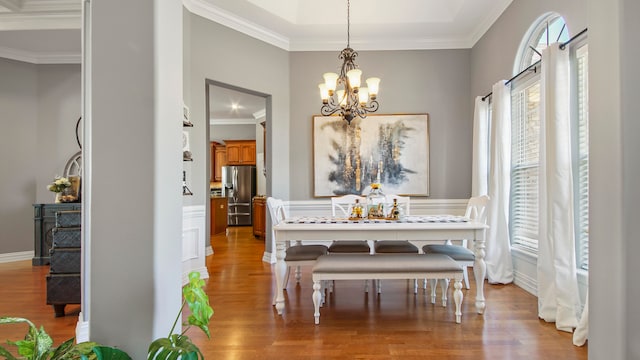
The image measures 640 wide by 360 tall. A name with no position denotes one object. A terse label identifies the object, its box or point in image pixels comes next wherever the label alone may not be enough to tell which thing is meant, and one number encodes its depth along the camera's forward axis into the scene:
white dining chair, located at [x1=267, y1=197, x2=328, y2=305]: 3.16
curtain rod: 2.61
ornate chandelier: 3.21
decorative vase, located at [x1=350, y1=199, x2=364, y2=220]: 3.42
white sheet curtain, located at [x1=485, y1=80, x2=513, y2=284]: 3.82
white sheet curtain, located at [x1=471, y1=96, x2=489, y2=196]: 4.41
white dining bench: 2.68
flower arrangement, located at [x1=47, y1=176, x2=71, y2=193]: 4.30
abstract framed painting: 5.11
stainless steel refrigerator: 9.38
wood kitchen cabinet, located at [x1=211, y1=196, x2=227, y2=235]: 7.98
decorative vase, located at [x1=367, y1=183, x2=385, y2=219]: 3.40
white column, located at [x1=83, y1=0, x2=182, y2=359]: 1.47
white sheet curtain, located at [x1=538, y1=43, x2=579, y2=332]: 2.66
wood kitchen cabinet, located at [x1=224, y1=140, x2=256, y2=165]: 9.53
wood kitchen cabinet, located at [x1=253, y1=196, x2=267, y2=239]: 7.14
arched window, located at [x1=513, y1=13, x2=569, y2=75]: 3.16
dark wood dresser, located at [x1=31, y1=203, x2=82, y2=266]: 4.86
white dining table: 2.84
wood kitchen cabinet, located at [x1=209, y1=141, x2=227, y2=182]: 9.85
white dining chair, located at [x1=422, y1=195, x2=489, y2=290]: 3.10
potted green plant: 1.23
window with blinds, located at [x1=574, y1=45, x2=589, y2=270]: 2.74
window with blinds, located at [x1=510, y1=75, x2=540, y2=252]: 3.53
